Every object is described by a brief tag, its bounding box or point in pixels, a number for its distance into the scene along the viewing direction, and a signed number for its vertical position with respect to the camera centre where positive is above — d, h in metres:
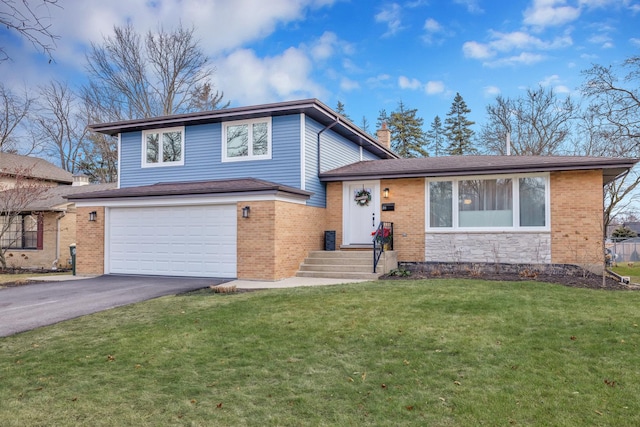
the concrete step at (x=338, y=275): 11.56 -1.46
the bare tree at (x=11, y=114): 22.58 +6.29
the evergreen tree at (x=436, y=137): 40.22 +8.22
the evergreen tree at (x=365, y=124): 42.44 +9.98
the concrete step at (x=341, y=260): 12.45 -1.12
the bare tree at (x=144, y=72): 26.78 +9.65
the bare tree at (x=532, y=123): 27.39 +6.84
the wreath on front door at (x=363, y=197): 14.16 +0.88
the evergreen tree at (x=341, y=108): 44.69 +12.13
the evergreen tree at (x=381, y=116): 40.95 +10.38
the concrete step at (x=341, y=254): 12.70 -0.95
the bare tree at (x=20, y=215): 17.58 +0.31
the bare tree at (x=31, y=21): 3.84 +1.88
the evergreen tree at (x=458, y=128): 38.50 +8.77
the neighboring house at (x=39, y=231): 18.22 -0.41
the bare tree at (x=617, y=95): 22.06 +6.78
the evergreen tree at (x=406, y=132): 37.97 +8.21
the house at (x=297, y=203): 11.93 +0.62
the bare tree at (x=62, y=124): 28.41 +6.87
